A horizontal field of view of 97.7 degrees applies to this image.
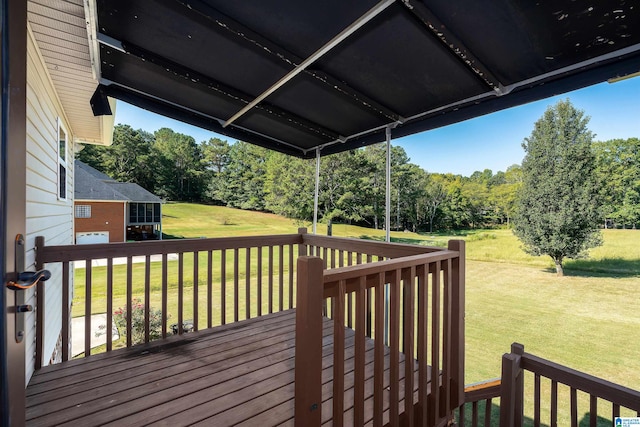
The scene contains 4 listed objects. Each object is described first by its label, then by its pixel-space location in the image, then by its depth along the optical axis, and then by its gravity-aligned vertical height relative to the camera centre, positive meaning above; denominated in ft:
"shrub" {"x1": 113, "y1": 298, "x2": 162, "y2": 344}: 19.93 -8.44
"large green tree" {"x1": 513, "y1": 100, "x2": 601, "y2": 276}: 35.96 +3.41
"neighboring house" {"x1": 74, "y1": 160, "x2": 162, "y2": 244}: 41.55 +0.48
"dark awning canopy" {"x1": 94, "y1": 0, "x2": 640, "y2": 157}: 5.24 +3.80
